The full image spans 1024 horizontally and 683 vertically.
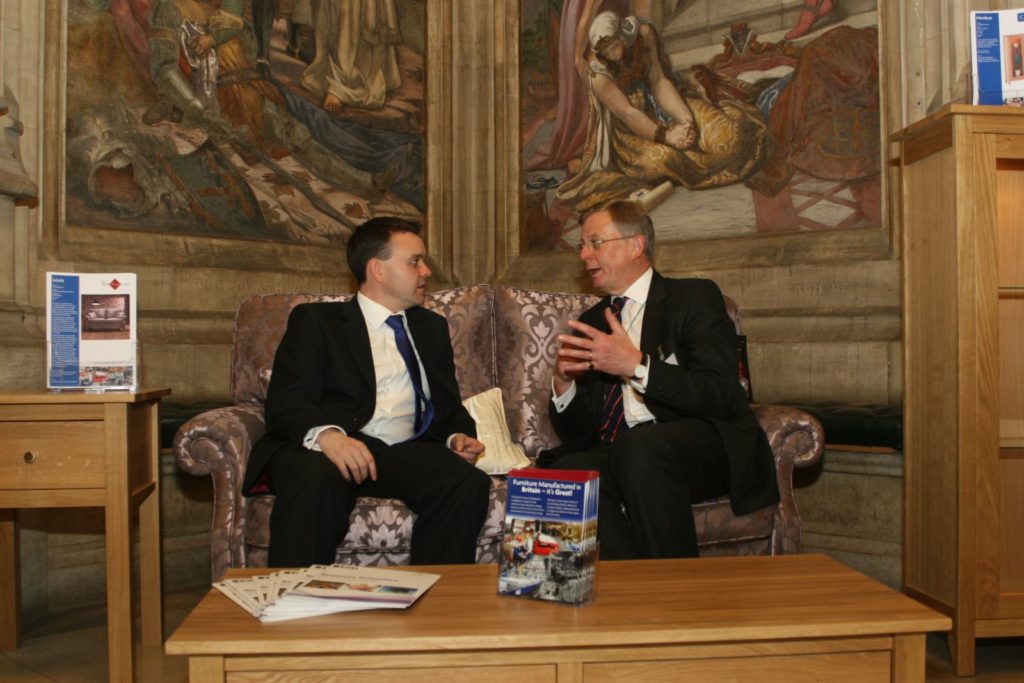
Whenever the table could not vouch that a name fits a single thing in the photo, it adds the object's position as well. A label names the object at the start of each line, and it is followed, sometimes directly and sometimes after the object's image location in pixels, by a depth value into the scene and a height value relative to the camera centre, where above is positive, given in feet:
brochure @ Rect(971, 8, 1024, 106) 10.60 +3.28
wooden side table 9.35 -1.09
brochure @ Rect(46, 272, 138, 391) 9.98 +0.24
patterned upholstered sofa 9.91 -0.84
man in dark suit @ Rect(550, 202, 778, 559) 9.65 -0.61
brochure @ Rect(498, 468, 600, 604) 6.23 -1.23
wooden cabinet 10.23 -0.24
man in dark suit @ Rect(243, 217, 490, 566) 9.53 -0.78
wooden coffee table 5.50 -1.69
